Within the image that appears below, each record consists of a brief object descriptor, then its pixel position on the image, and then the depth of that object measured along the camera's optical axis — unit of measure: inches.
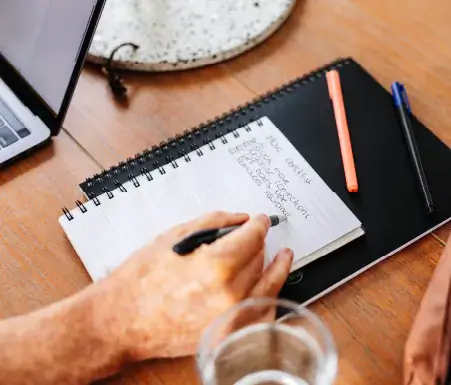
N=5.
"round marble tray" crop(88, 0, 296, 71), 36.9
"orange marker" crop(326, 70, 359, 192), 31.6
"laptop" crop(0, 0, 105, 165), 31.3
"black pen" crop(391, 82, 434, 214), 31.0
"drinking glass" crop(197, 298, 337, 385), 22.6
